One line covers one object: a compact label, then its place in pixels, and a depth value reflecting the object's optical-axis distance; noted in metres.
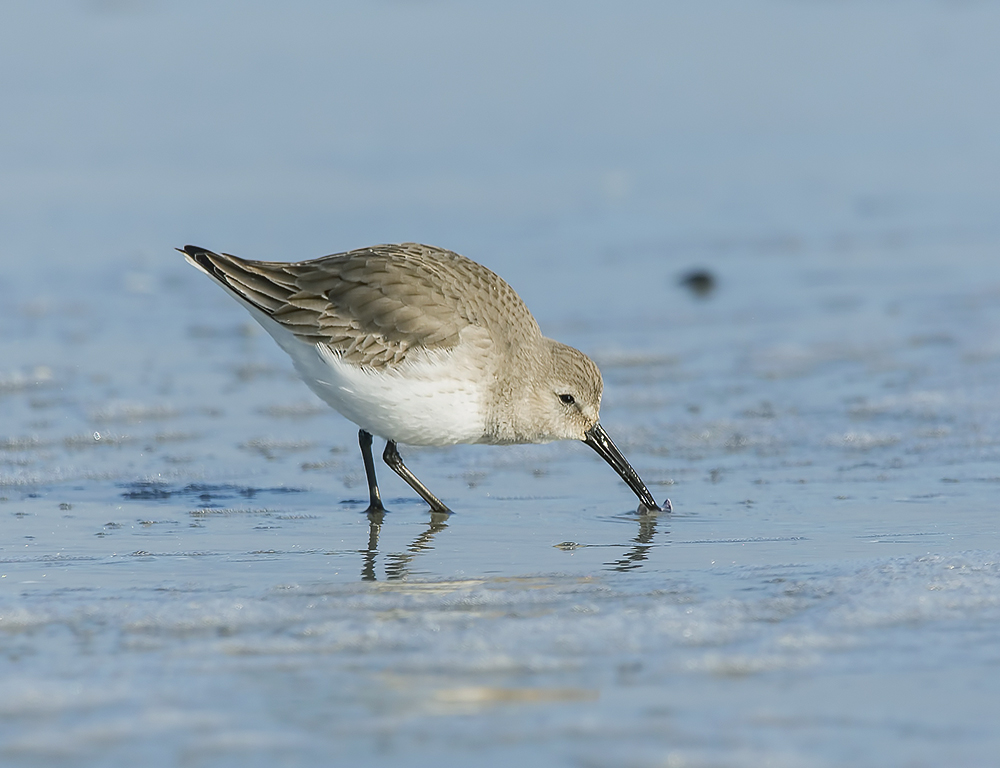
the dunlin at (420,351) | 11.84
